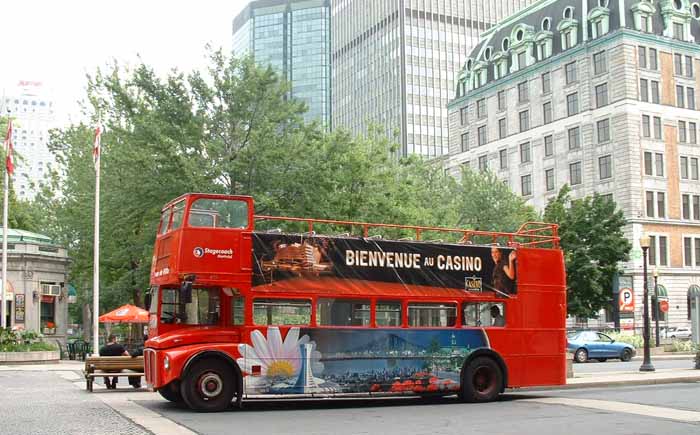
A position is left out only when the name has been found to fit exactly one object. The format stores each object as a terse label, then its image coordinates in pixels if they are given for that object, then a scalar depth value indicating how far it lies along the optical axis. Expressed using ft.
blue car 129.18
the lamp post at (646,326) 90.63
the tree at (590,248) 178.50
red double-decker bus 54.90
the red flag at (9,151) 122.31
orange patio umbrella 116.16
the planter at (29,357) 112.47
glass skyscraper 603.67
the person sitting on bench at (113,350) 80.89
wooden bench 72.54
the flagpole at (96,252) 111.55
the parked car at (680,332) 219.20
